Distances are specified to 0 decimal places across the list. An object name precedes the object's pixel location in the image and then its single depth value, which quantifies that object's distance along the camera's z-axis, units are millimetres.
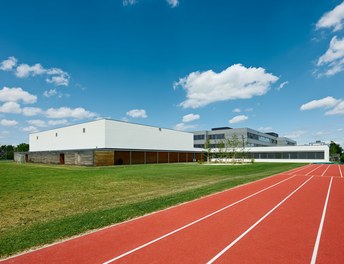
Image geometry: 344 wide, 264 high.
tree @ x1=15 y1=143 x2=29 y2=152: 105719
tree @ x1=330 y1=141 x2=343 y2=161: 83825
